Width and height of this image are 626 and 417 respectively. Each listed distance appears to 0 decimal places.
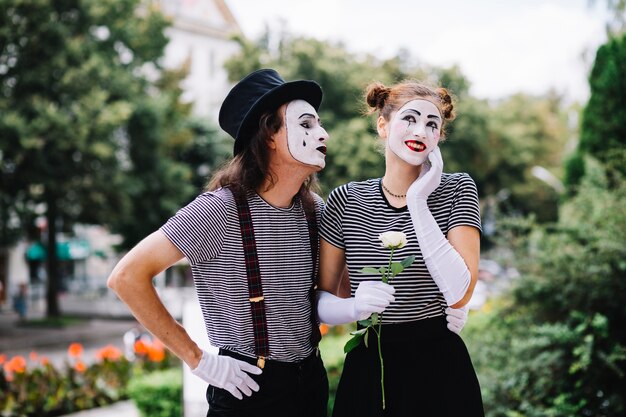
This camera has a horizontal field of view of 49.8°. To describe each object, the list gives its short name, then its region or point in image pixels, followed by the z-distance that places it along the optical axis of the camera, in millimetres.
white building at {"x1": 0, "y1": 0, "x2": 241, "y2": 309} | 31984
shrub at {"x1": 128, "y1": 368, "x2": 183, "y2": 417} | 6004
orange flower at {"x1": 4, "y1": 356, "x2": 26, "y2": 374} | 7562
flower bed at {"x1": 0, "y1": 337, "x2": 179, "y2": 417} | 7312
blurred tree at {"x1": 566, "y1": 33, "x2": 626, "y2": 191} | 7156
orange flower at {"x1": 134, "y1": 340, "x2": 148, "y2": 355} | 8180
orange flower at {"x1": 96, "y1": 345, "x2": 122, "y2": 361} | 8375
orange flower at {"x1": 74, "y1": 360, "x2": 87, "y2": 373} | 7818
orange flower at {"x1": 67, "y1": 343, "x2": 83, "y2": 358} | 7750
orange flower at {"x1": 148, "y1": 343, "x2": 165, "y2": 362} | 7957
